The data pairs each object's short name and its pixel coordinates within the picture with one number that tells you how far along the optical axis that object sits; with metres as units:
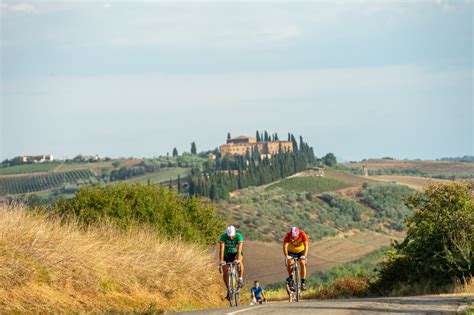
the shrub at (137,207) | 48.59
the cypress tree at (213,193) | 153.00
